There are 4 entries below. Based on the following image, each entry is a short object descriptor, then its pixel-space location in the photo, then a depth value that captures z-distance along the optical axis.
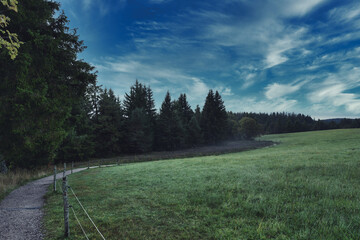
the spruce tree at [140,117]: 42.84
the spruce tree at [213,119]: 61.19
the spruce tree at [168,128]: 50.47
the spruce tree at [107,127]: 38.22
